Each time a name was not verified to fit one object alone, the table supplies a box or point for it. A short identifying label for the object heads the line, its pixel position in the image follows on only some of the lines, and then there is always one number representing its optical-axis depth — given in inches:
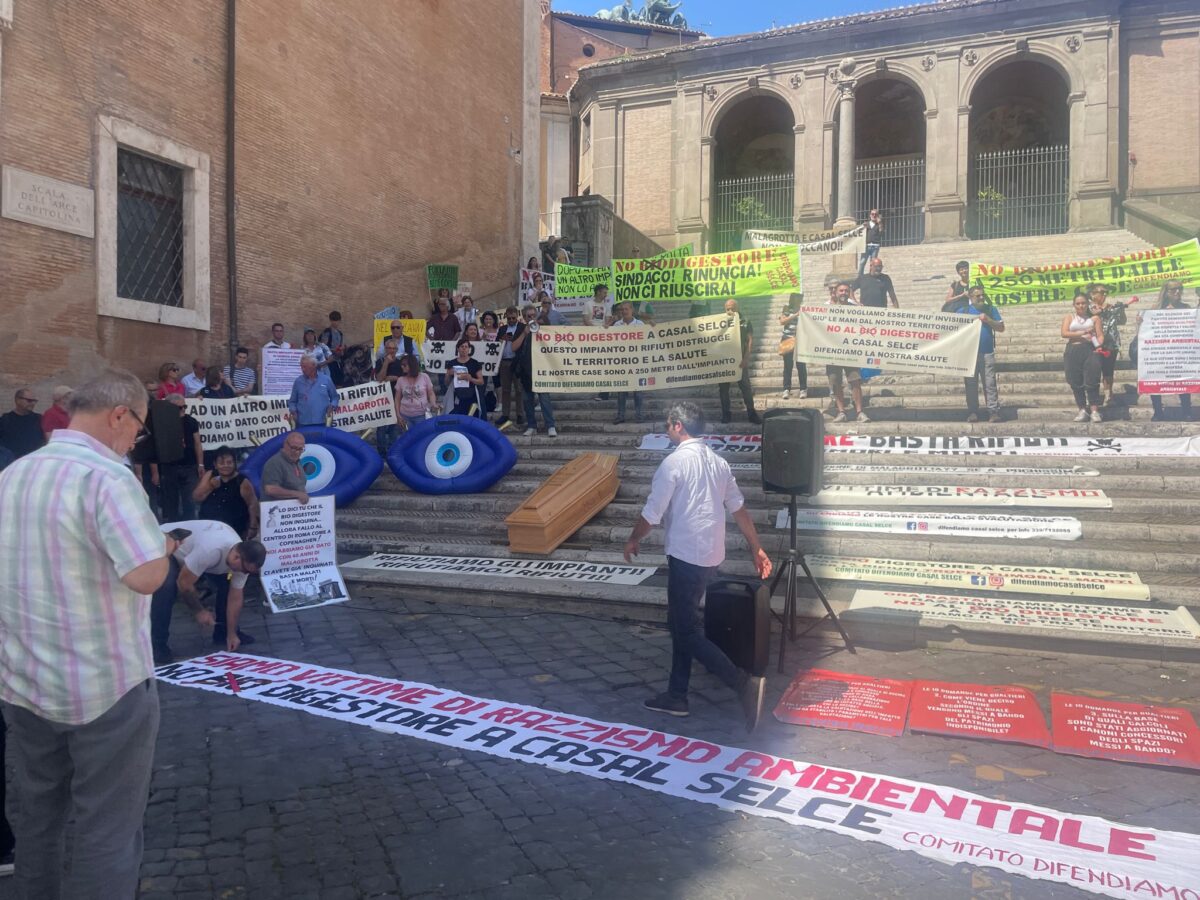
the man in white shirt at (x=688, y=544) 221.6
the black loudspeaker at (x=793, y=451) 265.6
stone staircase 314.3
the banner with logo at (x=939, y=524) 336.2
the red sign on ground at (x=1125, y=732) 195.0
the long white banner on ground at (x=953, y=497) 349.4
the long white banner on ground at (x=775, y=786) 153.1
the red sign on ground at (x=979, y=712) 207.2
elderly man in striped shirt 107.1
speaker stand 266.0
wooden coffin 379.9
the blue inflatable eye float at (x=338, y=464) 440.5
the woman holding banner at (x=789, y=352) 513.3
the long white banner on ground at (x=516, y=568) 345.4
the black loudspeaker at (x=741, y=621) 217.3
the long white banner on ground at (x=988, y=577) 297.3
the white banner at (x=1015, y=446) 380.8
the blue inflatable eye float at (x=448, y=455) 450.3
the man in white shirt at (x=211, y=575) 259.9
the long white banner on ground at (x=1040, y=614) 266.8
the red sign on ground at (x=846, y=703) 215.0
